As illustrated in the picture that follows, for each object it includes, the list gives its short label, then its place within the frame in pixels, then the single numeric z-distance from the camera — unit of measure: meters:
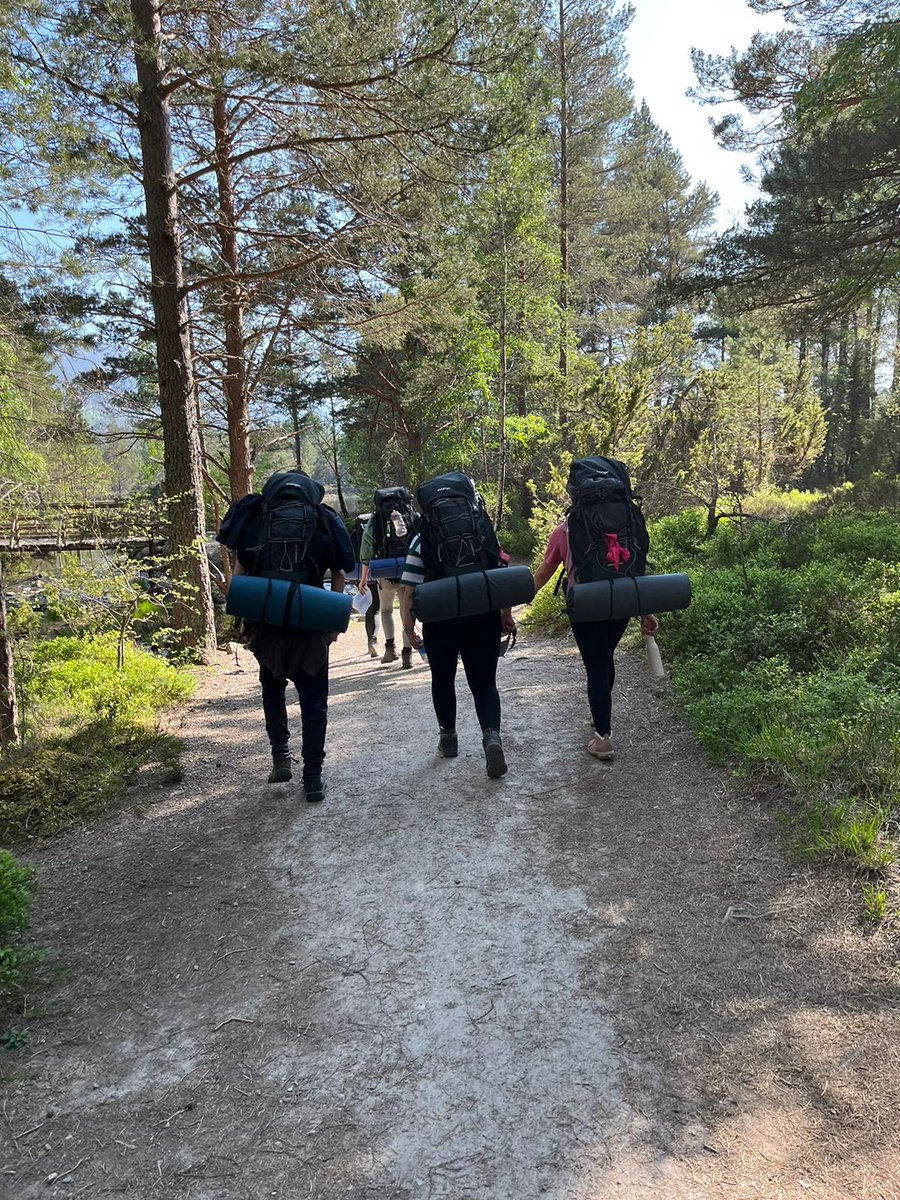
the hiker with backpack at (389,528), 7.27
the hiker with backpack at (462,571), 4.25
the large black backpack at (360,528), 7.83
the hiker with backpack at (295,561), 4.16
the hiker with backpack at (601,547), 4.29
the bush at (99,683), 6.01
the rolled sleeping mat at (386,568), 7.25
